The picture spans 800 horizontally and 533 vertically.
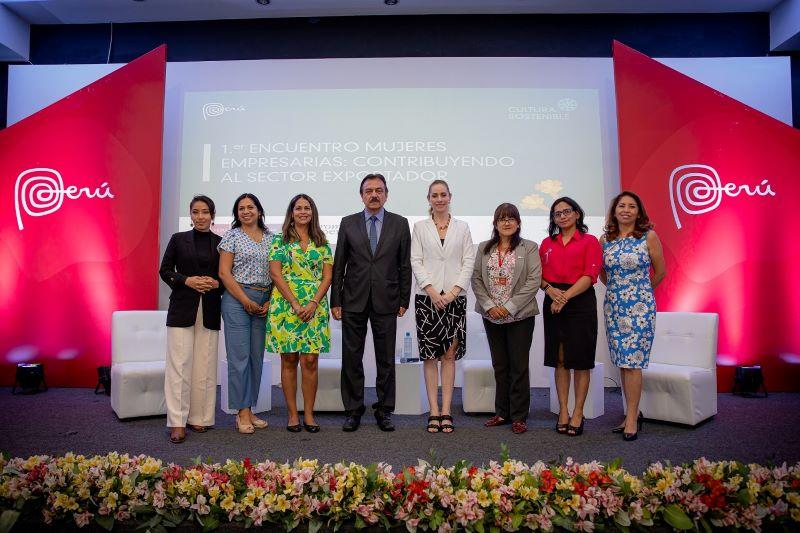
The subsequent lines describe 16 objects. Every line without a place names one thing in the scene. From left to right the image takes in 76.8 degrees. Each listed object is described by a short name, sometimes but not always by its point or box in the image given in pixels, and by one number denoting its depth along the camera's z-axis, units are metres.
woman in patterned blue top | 3.17
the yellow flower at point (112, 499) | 1.70
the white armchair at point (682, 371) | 3.42
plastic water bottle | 4.22
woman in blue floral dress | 3.08
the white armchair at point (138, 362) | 3.59
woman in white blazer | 3.25
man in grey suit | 3.22
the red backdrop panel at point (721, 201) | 4.76
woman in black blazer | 3.10
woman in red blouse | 3.08
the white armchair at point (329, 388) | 3.82
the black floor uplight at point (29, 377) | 4.63
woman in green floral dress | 3.14
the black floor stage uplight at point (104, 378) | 4.65
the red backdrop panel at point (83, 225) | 4.95
